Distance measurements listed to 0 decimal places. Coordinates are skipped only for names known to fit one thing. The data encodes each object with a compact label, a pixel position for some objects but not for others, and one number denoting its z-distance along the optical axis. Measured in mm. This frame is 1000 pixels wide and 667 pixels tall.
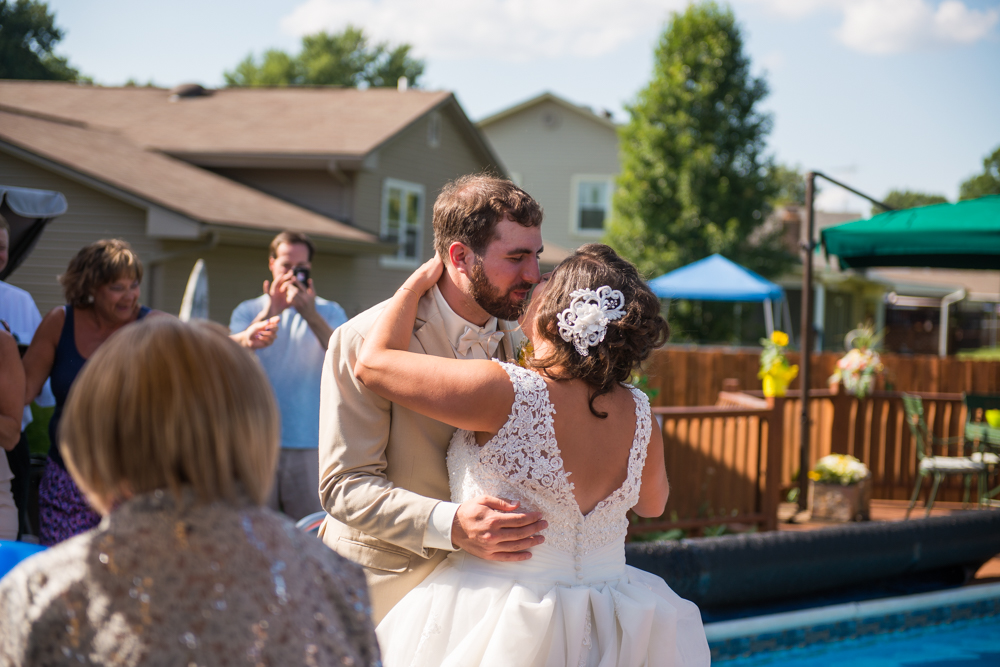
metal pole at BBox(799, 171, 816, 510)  7875
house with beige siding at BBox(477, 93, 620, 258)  25734
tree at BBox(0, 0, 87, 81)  36156
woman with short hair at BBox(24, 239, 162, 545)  3348
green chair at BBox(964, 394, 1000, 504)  7953
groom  2031
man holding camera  4695
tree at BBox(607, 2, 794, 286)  20969
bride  1989
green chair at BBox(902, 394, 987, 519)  7703
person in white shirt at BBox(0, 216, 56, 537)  3922
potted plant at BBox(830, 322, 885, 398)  8688
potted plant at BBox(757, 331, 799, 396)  7444
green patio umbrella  5844
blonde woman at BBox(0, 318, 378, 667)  1183
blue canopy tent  13383
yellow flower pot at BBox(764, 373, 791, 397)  7355
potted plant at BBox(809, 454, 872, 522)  7785
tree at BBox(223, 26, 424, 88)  51719
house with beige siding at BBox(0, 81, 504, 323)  11852
